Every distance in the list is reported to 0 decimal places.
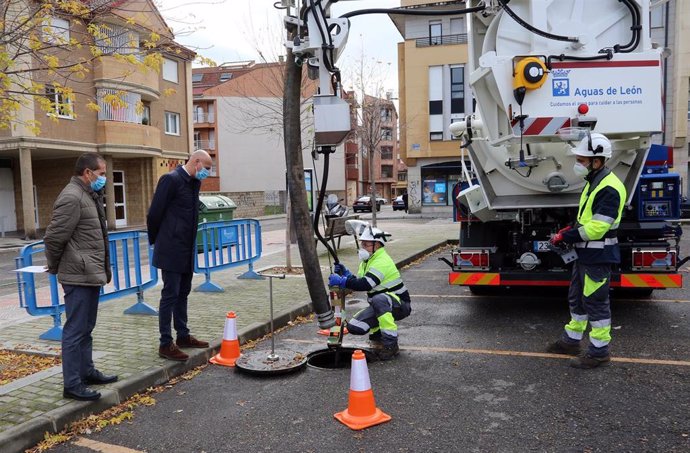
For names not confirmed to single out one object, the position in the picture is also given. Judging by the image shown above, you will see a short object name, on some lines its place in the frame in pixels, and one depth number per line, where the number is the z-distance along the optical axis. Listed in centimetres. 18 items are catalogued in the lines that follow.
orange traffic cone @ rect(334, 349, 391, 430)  381
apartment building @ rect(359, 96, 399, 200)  7594
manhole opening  523
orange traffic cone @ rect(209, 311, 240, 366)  528
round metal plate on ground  488
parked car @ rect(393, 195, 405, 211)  4078
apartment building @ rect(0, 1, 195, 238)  2178
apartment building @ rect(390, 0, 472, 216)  3356
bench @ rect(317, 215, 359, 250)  1240
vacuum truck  561
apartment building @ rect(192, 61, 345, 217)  4919
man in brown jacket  406
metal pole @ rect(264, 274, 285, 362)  514
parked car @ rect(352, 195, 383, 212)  4331
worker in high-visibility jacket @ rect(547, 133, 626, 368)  483
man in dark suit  504
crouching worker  526
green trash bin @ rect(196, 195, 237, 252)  1468
